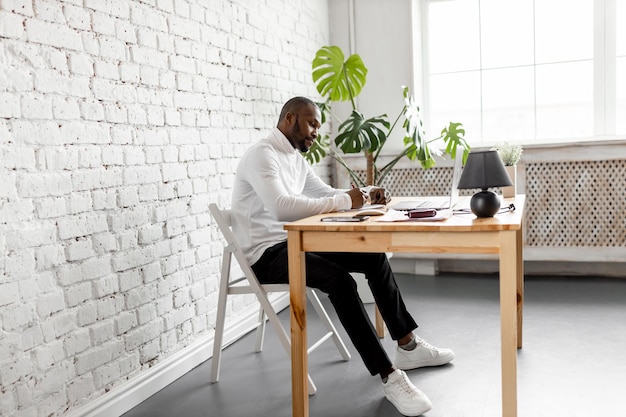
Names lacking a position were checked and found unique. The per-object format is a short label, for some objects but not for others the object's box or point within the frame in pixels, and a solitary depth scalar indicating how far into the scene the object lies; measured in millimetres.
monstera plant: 3910
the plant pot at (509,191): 2949
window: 4539
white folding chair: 2625
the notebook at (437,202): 2354
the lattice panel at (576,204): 4363
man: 2410
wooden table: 2029
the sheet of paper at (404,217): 2199
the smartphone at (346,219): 2297
